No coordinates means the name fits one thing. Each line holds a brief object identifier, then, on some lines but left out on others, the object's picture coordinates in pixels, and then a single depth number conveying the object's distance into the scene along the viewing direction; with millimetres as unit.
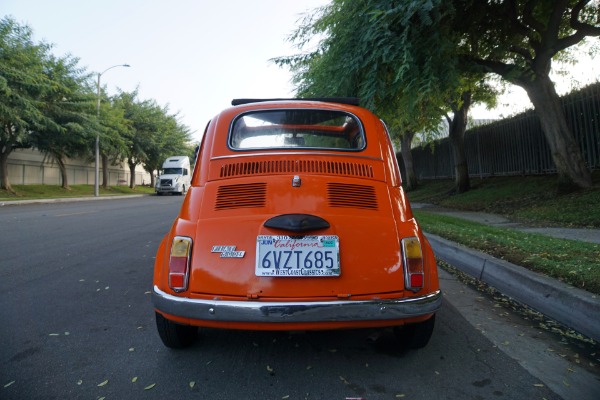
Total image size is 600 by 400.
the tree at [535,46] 9703
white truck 32875
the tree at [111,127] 27005
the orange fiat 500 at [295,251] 2207
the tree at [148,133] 36500
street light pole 25769
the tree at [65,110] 23656
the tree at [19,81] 18625
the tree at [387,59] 7445
